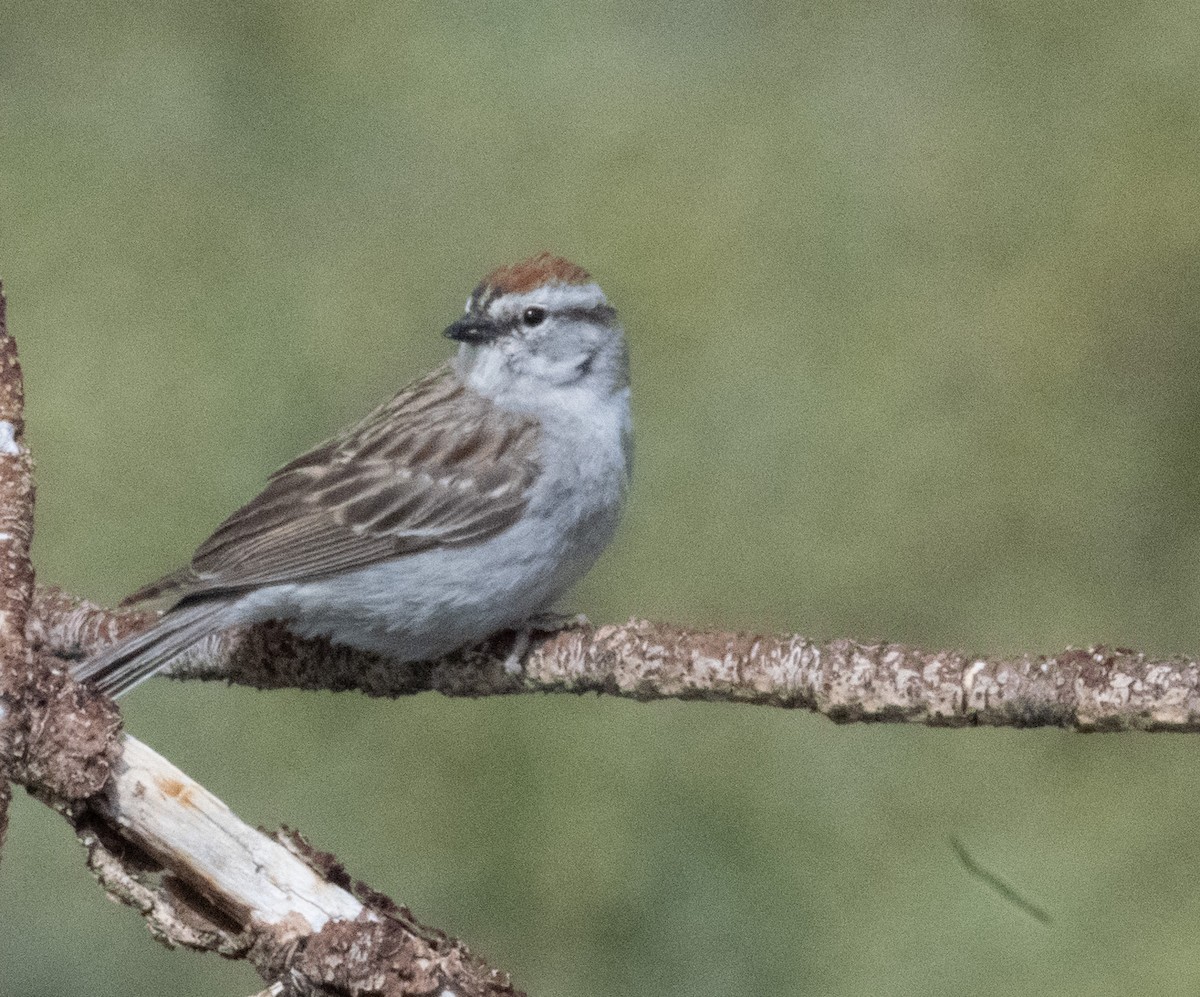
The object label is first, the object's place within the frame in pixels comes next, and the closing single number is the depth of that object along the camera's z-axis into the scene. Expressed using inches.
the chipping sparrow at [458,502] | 269.4
